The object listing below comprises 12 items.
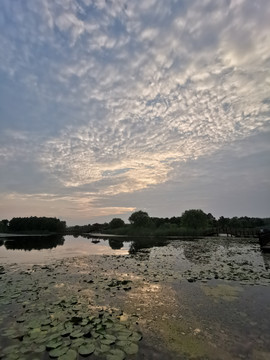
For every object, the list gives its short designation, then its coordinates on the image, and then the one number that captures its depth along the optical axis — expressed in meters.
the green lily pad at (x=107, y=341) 4.89
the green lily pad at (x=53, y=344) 4.64
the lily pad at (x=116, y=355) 4.35
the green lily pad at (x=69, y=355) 4.27
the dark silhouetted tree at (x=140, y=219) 81.81
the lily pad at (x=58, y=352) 4.36
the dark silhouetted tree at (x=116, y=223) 112.50
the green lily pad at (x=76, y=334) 5.11
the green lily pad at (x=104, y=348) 4.63
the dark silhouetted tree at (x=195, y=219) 68.73
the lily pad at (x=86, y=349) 4.46
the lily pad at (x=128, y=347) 4.65
